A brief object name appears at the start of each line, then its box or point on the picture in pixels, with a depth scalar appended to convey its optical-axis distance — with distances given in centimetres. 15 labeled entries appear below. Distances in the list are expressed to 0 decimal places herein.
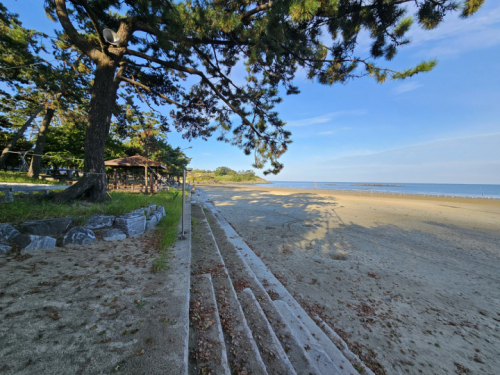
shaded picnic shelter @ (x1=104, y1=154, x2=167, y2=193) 1092
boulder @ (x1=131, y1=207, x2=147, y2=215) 411
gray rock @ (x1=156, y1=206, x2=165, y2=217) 545
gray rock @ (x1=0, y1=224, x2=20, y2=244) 255
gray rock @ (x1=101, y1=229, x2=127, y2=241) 338
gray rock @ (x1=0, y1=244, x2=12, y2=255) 240
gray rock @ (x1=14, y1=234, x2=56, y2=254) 256
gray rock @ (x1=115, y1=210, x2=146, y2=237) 371
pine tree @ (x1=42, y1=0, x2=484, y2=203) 320
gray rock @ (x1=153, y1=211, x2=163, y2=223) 490
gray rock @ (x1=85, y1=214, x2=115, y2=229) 347
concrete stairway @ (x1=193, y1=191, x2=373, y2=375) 152
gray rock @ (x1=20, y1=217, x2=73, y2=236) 278
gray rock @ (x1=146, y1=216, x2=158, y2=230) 433
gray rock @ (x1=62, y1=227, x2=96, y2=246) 295
